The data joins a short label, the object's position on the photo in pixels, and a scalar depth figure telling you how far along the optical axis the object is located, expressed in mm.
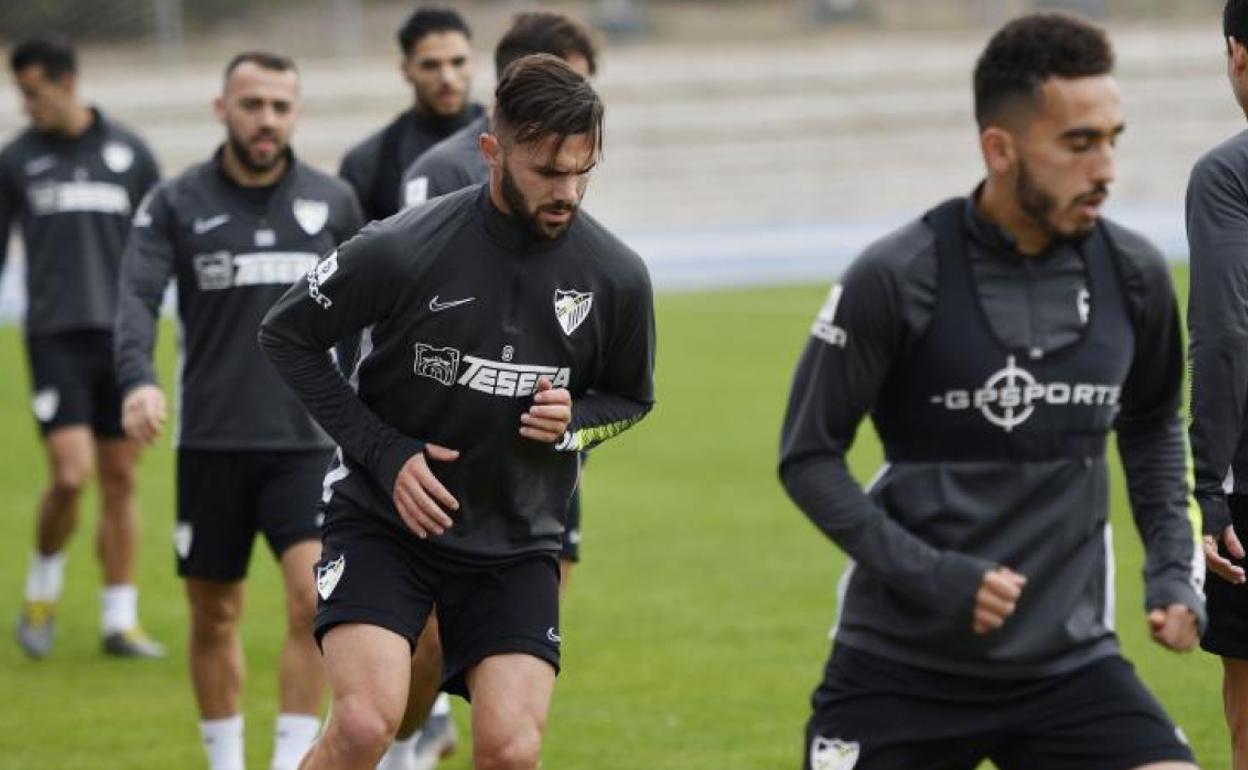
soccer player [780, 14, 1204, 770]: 9281
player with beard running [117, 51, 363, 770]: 15562
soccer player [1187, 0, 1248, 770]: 10945
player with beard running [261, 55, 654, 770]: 11055
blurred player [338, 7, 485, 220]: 17234
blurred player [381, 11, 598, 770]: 14242
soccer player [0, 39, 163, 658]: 20750
